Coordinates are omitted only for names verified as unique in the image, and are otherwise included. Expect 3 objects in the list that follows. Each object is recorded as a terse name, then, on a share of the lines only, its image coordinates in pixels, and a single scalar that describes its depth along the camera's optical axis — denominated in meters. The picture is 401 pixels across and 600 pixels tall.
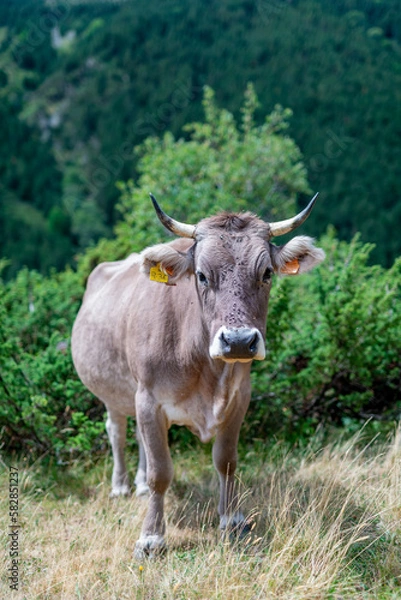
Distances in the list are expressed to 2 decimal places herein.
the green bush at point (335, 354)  7.18
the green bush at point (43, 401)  6.61
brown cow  4.33
